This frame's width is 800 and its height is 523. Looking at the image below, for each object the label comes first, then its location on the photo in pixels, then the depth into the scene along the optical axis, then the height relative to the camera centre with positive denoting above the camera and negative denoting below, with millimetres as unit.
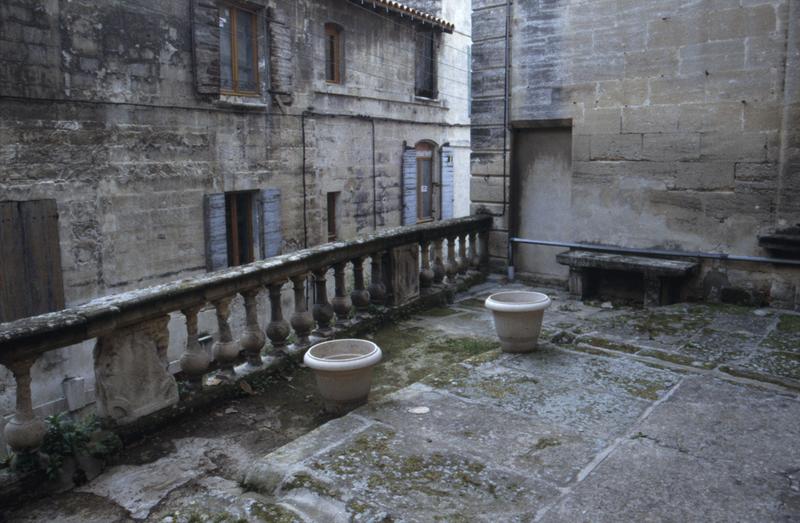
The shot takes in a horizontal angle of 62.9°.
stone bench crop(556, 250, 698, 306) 6191 -929
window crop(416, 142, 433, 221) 17969 -158
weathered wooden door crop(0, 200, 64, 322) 8531 -1054
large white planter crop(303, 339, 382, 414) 3764 -1103
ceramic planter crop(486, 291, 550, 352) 4691 -1027
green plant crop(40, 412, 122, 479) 3156 -1291
